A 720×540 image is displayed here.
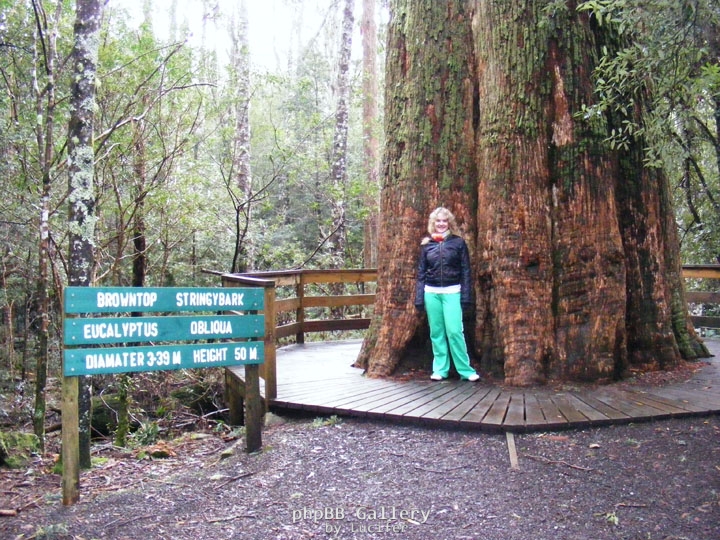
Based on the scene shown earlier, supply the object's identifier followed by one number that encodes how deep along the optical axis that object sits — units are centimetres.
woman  568
